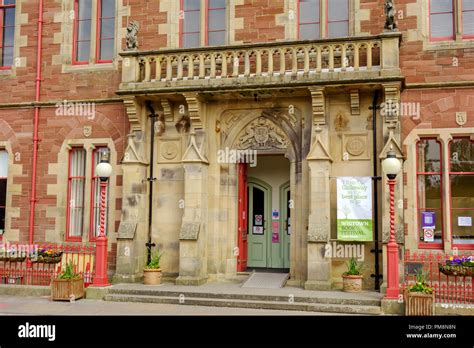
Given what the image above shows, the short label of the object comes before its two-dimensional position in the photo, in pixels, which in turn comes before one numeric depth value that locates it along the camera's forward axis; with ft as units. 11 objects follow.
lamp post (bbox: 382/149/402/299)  38.60
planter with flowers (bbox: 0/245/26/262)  49.03
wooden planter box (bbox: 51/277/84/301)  43.27
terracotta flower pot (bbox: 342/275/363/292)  42.91
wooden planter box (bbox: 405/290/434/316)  36.37
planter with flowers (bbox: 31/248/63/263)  47.50
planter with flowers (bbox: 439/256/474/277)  39.40
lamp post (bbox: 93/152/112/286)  44.45
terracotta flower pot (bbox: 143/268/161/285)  46.93
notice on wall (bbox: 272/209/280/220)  54.80
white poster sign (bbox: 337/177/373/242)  44.91
